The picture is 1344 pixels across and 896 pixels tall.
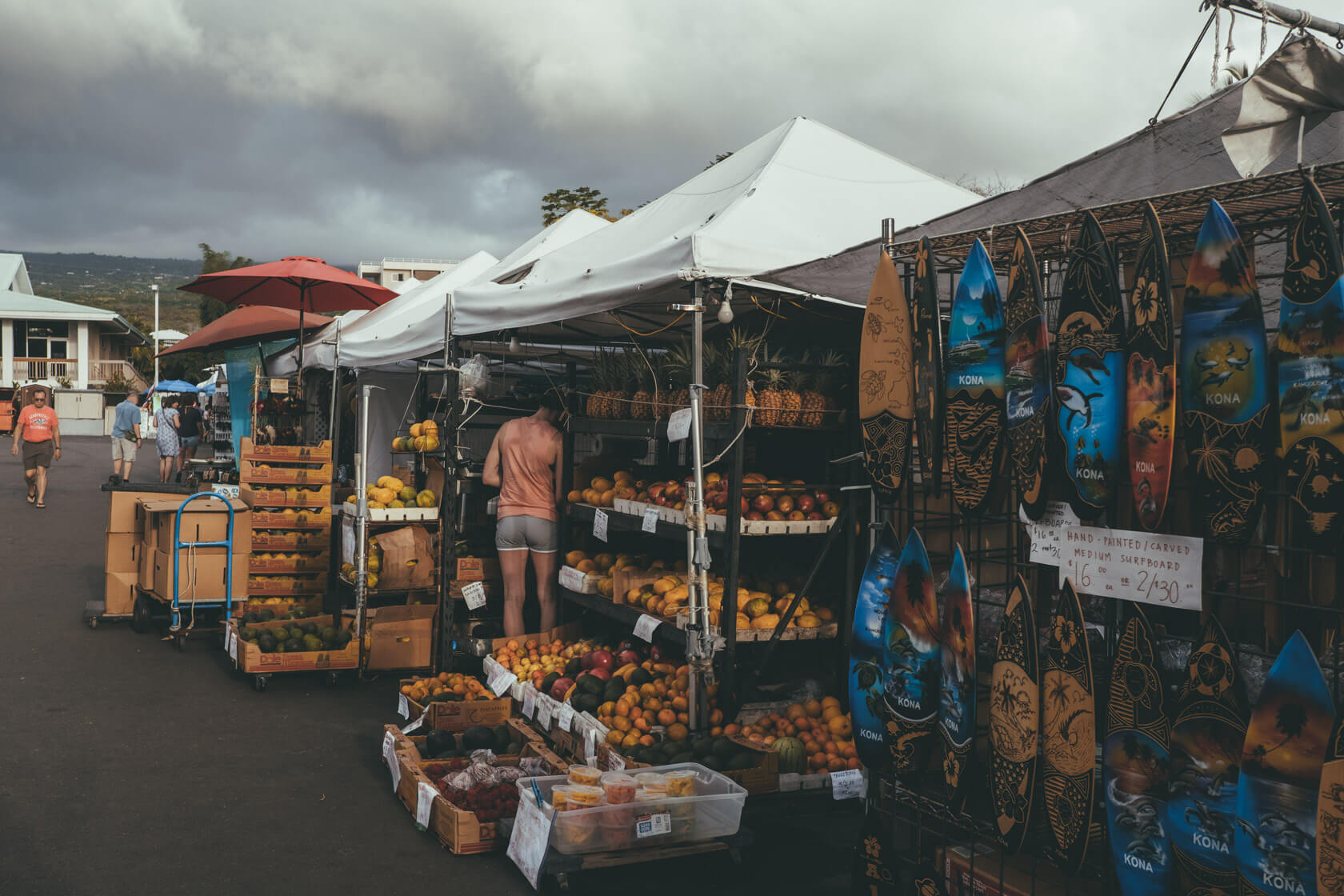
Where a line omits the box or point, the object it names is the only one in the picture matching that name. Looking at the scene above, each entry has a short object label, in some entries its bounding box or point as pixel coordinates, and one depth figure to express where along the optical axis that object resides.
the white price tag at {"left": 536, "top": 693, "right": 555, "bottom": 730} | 5.28
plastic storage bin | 3.64
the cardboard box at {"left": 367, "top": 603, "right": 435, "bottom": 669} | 6.97
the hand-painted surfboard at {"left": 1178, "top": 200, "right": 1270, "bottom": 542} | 2.12
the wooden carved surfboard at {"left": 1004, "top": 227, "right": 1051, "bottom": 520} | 2.54
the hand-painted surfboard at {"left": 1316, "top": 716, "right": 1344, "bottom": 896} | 1.95
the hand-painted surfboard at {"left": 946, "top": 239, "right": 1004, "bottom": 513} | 2.73
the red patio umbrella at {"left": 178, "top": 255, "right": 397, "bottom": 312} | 9.68
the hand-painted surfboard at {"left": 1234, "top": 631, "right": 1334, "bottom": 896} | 2.04
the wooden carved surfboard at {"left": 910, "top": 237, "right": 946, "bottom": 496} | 2.87
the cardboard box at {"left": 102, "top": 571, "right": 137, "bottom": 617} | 8.35
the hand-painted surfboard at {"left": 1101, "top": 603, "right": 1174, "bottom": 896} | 2.35
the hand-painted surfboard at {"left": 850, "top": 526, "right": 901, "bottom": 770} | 3.11
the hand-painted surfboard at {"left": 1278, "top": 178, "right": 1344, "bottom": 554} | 1.95
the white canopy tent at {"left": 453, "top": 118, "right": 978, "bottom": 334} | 4.52
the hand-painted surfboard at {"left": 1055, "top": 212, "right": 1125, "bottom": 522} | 2.41
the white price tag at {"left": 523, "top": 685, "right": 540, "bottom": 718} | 5.55
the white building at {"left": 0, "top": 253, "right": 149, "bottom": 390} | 41.50
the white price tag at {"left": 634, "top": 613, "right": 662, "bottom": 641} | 5.04
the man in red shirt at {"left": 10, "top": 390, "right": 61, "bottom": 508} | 14.76
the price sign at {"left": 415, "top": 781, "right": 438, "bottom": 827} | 4.20
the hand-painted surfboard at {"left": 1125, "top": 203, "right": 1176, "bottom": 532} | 2.27
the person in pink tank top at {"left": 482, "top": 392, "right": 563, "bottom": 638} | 6.62
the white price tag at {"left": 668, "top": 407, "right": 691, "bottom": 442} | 4.59
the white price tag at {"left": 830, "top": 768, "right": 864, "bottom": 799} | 4.25
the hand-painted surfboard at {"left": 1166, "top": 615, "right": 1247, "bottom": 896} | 2.21
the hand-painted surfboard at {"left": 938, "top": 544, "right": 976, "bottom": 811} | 2.79
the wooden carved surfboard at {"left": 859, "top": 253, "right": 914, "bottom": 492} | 3.01
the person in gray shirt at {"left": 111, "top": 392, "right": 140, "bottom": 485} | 16.92
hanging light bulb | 4.27
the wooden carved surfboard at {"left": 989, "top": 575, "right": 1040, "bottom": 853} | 2.60
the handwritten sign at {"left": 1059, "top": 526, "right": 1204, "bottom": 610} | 2.29
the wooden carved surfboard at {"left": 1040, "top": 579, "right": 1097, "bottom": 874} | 2.47
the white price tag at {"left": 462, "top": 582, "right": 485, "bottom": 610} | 6.56
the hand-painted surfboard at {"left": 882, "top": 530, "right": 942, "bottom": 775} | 2.97
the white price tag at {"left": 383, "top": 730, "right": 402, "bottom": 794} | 4.69
